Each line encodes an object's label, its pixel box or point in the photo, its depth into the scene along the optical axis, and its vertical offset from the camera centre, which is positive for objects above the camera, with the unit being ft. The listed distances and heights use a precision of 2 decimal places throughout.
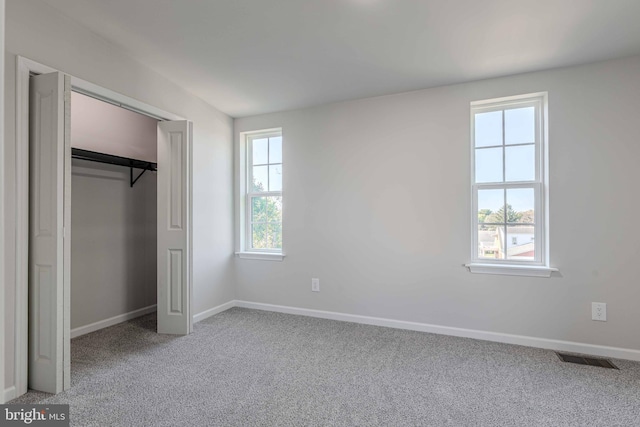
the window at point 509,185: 10.11 +0.91
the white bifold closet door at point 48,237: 7.29 -0.48
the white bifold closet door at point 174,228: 10.81 -0.42
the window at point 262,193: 13.75 +0.89
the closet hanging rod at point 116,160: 10.46 +1.85
